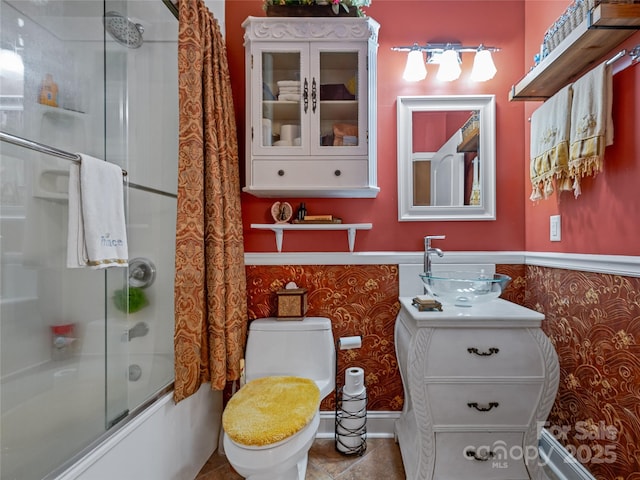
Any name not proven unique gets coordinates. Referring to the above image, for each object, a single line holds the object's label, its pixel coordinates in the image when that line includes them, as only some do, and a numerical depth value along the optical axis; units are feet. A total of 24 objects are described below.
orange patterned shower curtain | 4.49
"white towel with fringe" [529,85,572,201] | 4.39
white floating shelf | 5.88
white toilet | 5.56
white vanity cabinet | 4.22
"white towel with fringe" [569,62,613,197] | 3.86
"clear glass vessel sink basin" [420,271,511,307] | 4.87
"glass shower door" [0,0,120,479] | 3.92
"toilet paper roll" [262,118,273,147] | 5.51
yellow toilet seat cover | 3.76
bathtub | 3.48
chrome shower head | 4.89
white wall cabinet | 5.39
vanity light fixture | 5.91
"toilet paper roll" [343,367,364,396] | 5.54
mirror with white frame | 6.12
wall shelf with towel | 3.42
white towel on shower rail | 3.31
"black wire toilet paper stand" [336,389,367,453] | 5.51
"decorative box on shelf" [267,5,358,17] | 5.42
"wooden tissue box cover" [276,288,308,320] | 5.80
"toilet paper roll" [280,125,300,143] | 5.54
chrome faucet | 5.75
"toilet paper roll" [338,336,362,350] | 5.70
